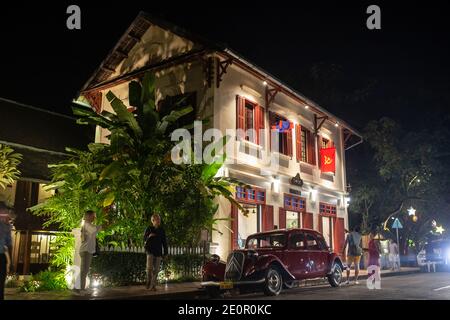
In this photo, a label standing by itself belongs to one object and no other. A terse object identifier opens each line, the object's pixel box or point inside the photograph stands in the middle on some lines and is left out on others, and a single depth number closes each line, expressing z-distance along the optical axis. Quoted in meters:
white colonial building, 17.33
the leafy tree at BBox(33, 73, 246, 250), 13.41
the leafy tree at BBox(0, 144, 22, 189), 15.86
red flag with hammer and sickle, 23.05
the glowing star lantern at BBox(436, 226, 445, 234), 34.84
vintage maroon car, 11.29
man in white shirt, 10.72
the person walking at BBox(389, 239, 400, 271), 23.11
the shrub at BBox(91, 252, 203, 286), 12.10
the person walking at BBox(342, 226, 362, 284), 15.43
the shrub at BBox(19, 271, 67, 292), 11.23
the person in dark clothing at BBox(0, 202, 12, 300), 8.23
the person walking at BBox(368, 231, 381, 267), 13.55
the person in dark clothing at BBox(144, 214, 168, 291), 11.32
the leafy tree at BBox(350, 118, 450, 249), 27.44
